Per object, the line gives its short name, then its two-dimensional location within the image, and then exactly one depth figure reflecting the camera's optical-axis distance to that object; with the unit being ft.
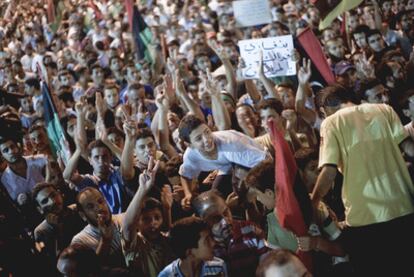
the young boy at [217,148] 14.67
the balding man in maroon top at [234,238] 11.53
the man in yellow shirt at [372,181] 11.06
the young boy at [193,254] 10.85
